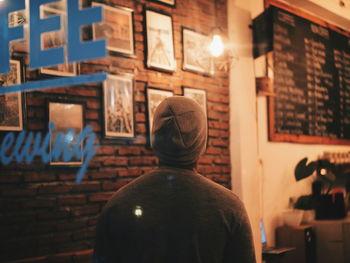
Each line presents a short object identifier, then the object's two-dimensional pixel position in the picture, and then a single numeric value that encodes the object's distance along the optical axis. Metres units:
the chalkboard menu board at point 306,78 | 5.25
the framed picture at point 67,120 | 3.00
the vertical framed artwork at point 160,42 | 3.79
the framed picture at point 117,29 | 3.40
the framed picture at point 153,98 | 3.72
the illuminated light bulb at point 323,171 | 5.68
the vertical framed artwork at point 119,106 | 3.36
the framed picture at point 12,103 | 2.77
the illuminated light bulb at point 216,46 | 4.21
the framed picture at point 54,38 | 2.96
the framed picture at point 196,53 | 4.15
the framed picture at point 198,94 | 4.13
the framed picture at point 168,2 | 3.96
